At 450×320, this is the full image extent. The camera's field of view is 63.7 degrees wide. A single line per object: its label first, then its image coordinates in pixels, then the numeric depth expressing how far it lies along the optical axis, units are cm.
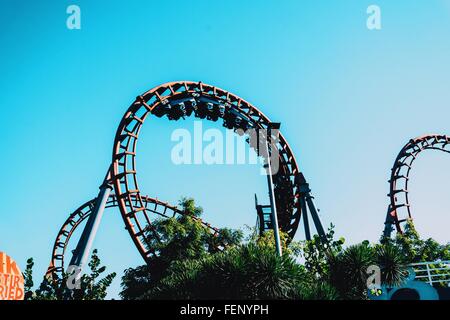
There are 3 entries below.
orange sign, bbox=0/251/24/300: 662
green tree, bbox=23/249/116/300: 1045
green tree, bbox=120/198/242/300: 1856
